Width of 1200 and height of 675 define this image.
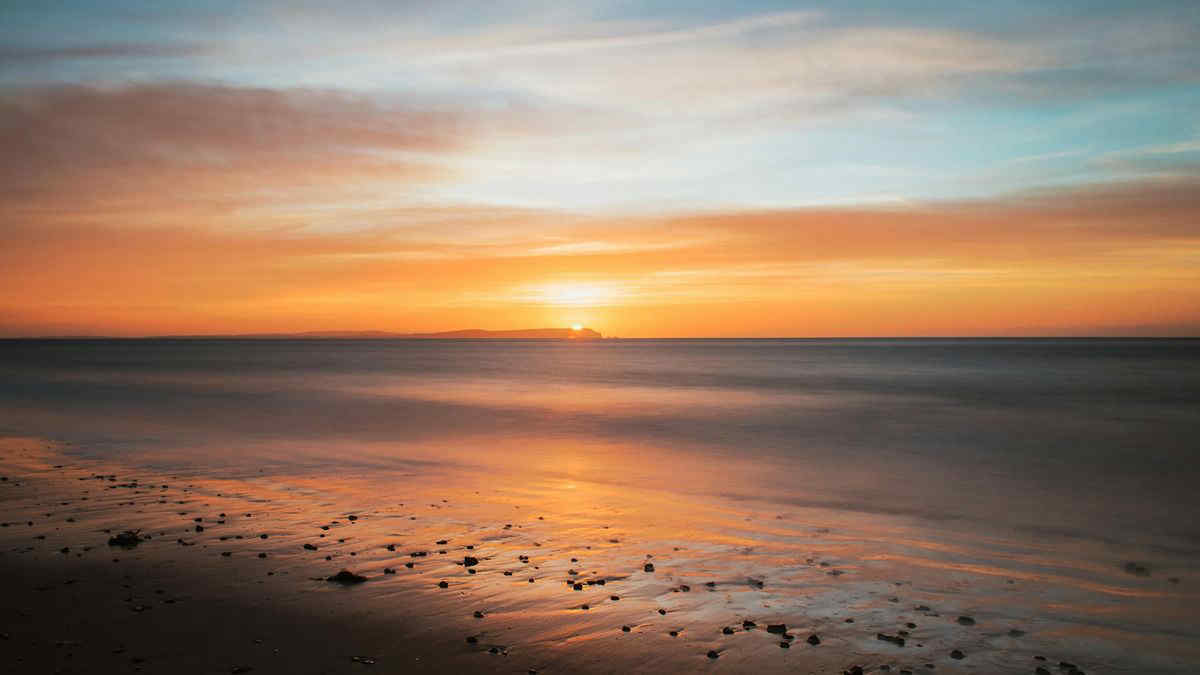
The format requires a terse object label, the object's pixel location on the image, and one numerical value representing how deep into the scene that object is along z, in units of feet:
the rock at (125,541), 32.32
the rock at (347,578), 27.91
